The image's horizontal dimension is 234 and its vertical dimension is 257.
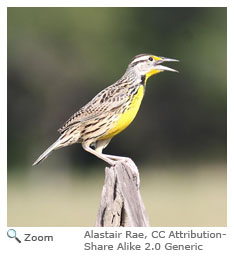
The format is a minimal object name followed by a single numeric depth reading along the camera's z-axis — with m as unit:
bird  9.09
